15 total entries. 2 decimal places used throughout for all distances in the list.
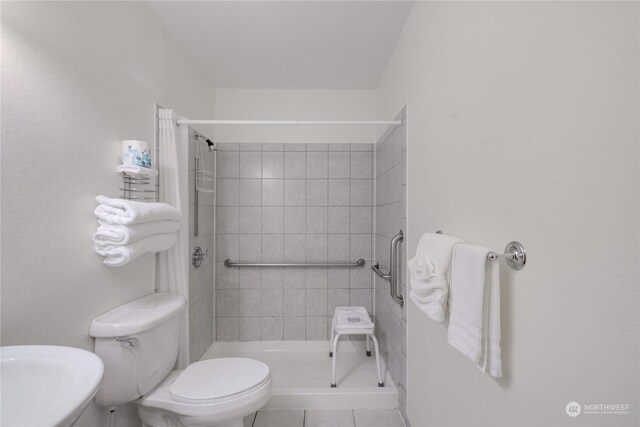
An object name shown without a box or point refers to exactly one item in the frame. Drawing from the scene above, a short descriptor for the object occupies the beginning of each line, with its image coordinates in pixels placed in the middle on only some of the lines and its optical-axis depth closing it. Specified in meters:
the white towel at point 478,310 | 0.77
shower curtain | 1.66
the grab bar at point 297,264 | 2.64
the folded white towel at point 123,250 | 1.18
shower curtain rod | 1.71
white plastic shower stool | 2.06
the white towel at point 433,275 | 0.98
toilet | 1.20
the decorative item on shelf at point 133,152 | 1.35
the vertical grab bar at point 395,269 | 1.77
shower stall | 2.70
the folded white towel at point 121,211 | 1.15
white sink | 0.69
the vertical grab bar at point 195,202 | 2.19
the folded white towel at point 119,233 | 1.15
